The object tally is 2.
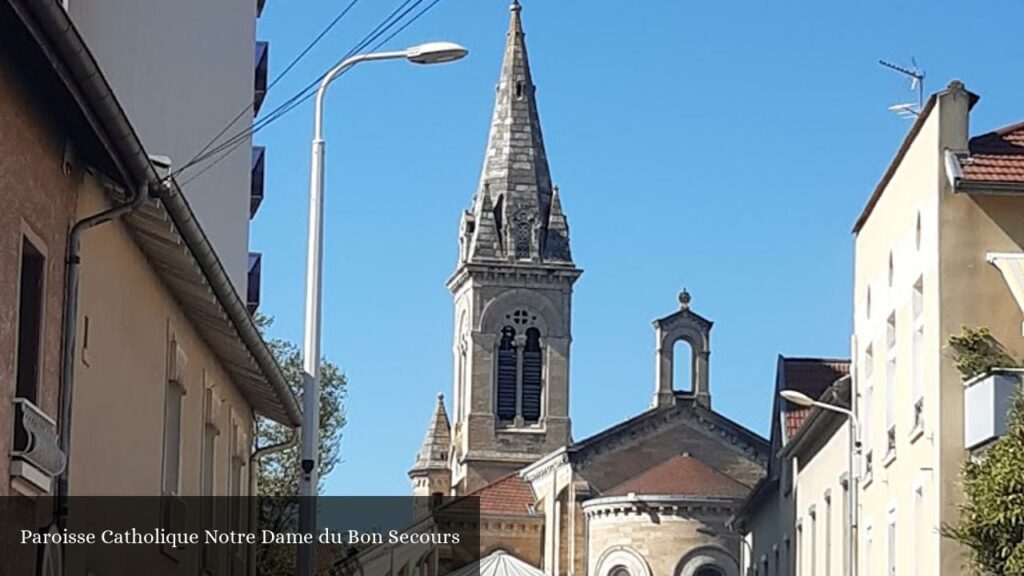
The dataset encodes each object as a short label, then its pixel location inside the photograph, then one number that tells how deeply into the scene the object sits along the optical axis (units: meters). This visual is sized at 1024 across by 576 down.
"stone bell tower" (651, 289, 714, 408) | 104.94
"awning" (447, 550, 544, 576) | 53.22
